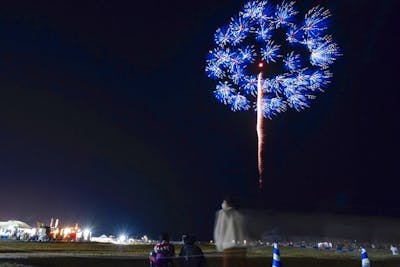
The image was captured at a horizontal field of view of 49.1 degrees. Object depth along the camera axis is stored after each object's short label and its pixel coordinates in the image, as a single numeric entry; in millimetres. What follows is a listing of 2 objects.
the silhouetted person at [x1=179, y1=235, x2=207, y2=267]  8258
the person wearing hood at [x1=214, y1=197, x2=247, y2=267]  8320
